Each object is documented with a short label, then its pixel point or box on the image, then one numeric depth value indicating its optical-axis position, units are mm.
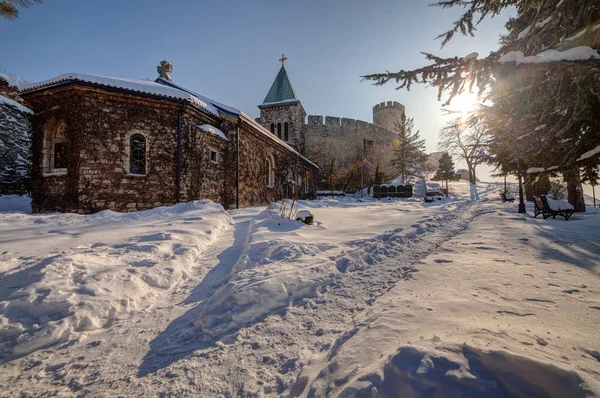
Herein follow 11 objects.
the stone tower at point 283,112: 22469
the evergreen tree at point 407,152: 31594
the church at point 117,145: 8216
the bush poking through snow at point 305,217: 5918
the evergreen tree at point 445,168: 35531
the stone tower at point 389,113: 38781
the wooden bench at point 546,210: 7863
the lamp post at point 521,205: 10048
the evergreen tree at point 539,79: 2820
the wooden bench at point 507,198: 16850
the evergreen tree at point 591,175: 5495
